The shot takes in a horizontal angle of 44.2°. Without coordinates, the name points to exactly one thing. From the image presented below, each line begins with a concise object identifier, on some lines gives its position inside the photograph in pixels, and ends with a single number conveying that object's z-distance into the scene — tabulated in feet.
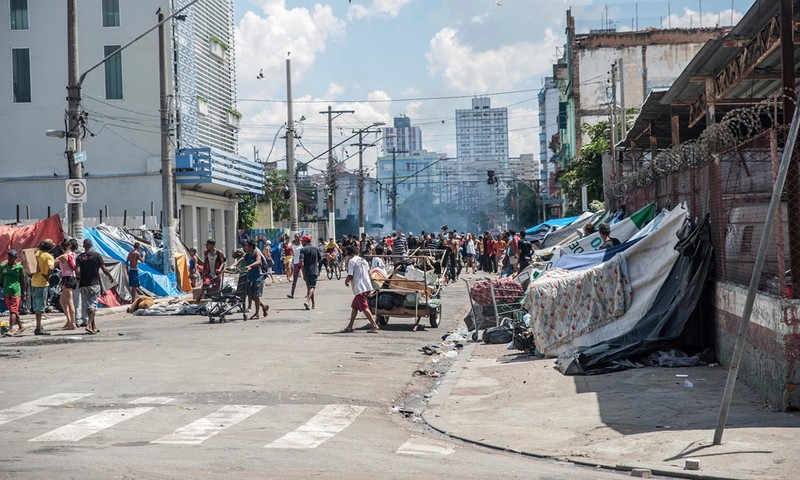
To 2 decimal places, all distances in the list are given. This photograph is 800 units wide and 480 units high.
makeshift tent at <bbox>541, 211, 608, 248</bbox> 91.46
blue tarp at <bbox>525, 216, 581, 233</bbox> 110.96
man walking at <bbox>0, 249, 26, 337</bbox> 62.49
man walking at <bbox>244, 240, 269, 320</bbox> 69.26
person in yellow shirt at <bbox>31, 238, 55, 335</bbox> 63.67
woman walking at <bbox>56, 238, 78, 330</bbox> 63.52
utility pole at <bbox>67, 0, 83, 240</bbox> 78.95
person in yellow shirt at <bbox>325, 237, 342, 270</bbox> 138.72
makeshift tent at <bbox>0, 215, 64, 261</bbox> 80.84
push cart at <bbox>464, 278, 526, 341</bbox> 61.26
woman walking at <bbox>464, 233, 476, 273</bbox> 148.87
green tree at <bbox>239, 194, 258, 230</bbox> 179.83
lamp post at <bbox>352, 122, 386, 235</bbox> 224.29
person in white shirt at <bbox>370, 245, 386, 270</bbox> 72.64
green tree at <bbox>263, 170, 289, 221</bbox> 249.75
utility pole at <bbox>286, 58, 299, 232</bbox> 155.53
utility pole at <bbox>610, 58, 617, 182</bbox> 103.24
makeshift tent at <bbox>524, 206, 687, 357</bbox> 44.52
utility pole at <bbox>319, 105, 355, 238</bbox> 188.95
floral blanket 45.65
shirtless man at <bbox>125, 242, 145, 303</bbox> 87.61
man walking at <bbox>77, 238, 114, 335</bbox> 63.86
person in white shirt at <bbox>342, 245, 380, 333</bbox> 61.52
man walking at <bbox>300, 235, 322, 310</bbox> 77.63
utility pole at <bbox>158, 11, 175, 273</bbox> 99.91
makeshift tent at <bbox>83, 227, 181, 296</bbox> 91.45
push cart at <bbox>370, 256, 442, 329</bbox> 64.75
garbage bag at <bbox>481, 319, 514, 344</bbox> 56.49
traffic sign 76.69
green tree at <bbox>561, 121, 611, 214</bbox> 142.92
